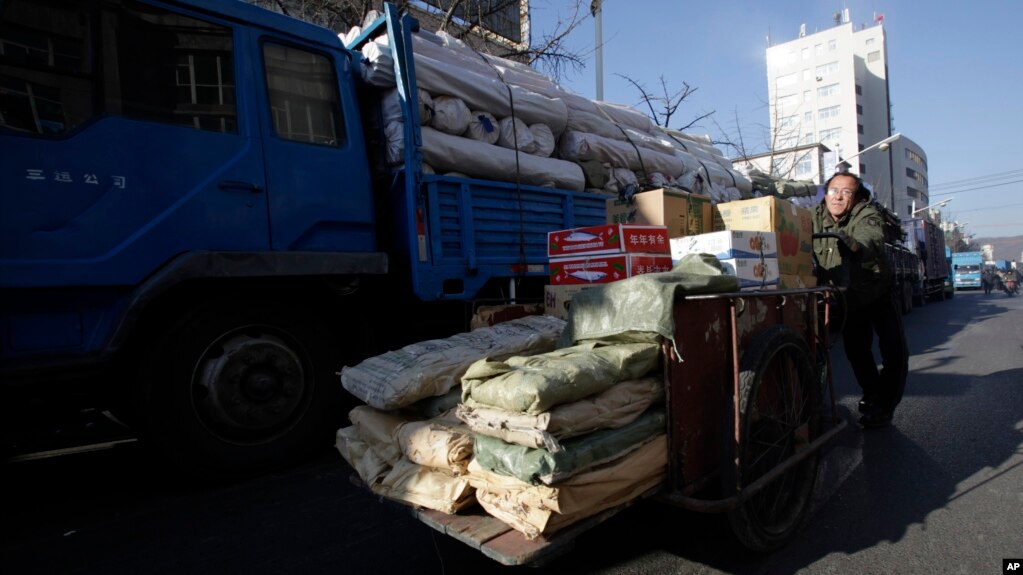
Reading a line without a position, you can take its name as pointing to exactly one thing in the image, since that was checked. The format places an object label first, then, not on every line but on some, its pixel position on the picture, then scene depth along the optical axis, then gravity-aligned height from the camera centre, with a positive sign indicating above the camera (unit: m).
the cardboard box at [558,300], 3.72 -0.18
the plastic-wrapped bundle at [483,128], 4.44 +1.22
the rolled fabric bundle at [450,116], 4.15 +1.25
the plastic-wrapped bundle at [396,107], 3.90 +1.27
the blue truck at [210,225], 2.77 +0.41
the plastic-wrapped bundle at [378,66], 3.86 +1.54
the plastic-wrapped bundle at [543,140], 4.94 +1.21
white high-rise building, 68.19 +21.04
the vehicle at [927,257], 18.34 -0.28
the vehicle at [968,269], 35.44 -1.41
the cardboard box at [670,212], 4.23 +0.44
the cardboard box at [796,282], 3.82 -0.17
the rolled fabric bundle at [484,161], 3.99 +0.93
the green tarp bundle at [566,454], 1.71 -0.59
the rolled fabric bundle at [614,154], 5.33 +1.20
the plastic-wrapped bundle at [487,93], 4.13 +1.51
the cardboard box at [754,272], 3.25 -0.06
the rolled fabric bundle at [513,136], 4.67 +1.20
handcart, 2.01 -0.72
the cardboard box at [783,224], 3.93 +0.27
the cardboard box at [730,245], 3.26 +0.11
